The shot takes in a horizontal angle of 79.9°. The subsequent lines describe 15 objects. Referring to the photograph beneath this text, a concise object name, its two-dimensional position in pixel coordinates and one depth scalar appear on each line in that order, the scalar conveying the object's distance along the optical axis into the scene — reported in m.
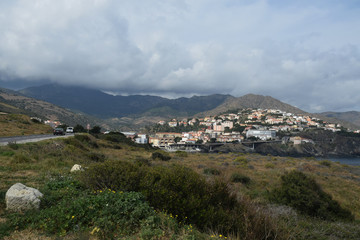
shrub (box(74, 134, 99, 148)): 24.02
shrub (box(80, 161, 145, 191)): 5.23
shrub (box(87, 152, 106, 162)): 14.57
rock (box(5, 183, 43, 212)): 4.56
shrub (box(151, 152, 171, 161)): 22.62
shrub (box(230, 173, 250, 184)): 13.56
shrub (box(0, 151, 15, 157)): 10.95
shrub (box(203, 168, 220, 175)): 14.64
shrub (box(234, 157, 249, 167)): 24.25
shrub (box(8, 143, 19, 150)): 12.84
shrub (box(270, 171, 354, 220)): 8.65
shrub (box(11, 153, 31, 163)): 9.80
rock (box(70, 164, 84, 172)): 8.55
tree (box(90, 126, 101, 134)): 54.03
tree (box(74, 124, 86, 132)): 49.05
